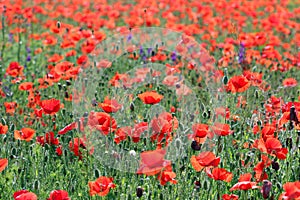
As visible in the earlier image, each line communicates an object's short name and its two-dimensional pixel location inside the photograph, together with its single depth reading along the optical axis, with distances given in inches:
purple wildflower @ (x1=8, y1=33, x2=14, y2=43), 553.9
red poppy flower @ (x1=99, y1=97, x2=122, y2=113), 233.3
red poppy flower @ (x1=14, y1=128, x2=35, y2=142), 256.2
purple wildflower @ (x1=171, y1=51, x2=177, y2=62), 448.7
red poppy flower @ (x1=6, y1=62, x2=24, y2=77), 354.0
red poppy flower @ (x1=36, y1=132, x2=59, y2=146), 256.1
